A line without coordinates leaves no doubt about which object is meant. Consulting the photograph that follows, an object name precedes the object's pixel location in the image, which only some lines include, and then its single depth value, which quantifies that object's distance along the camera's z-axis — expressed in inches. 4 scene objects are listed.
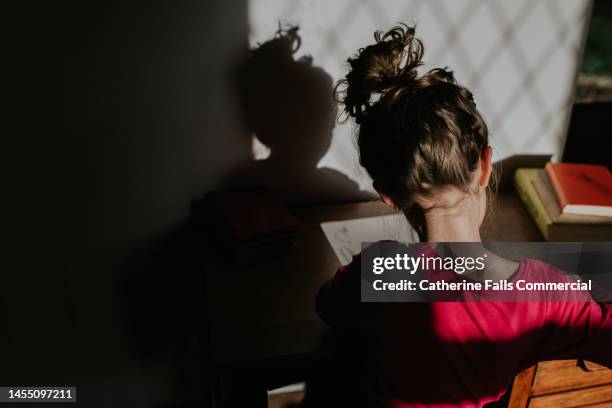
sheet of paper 47.4
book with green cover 48.6
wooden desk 37.5
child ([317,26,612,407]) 31.8
